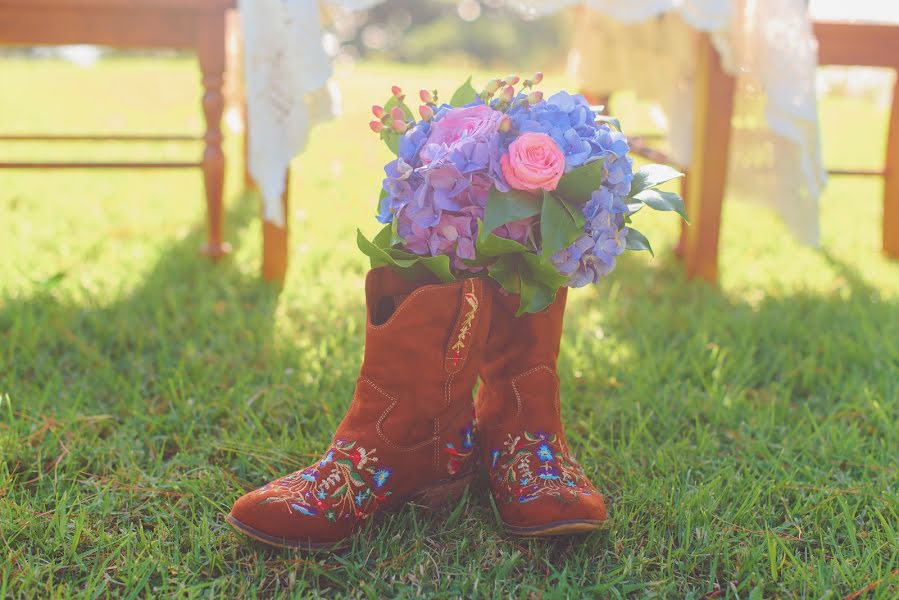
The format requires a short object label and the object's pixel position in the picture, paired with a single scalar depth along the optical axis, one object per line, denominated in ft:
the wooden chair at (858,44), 6.55
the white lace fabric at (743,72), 5.46
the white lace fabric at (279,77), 5.15
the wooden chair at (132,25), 5.88
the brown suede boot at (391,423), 3.06
